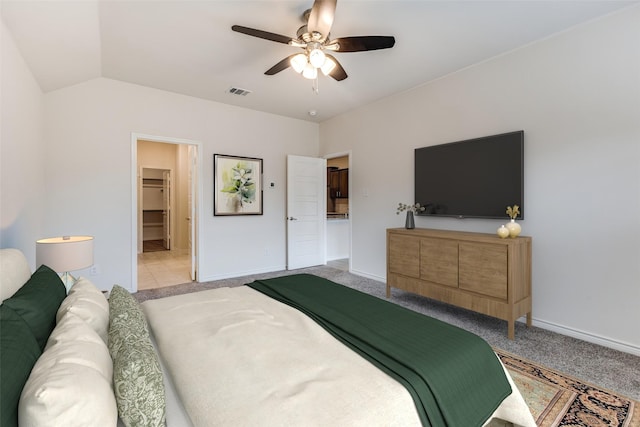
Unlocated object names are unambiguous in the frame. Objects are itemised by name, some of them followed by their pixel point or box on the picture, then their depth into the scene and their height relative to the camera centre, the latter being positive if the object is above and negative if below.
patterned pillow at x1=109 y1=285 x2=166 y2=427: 0.88 -0.53
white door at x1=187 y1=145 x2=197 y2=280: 4.61 +0.13
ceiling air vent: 4.09 +1.64
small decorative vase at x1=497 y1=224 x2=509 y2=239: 2.82 -0.21
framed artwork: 4.66 +0.39
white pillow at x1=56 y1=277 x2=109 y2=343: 1.27 -0.44
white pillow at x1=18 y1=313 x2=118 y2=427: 0.69 -0.45
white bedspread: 0.94 -0.62
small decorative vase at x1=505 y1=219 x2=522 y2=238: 2.80 -0.18
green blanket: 1.13 -0.62
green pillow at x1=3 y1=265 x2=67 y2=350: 1.12 -0.39
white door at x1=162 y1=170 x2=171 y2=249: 7.93 +0.10
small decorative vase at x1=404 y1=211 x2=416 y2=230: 3.80 -0.16
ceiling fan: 2.11 +1.31
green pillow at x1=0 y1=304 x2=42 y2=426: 0.70 -0.42
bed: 0.84 -0.61
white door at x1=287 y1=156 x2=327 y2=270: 5.33 -0.03
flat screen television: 3.03 +0.37
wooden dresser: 2.68 -0.61
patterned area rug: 1.66 -1.16
